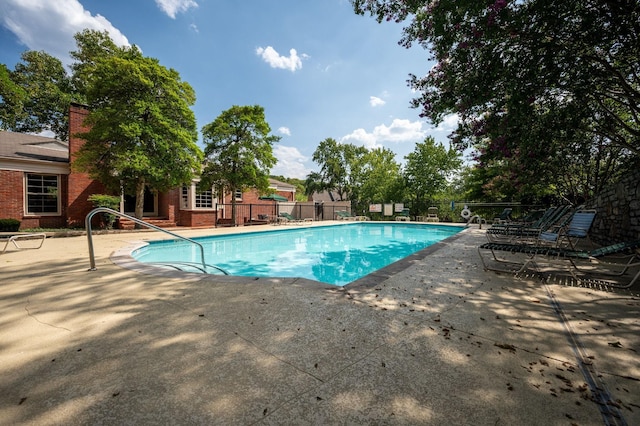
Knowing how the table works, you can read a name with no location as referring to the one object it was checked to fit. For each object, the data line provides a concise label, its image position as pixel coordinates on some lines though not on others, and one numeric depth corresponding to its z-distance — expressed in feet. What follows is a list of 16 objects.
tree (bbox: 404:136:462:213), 73.92
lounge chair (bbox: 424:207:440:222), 65.57
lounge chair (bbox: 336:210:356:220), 74.93
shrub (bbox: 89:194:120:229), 36.35
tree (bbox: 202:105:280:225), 47.62
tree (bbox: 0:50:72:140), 63.46
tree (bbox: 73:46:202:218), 34.45
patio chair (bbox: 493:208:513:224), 38.65
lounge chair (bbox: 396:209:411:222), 69.56
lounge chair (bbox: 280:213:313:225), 58.54
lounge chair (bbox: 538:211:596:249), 14.43
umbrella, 56.99
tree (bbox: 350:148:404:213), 80.59
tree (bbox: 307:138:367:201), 112.37
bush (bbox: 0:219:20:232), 31.96
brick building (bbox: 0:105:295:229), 35.50
